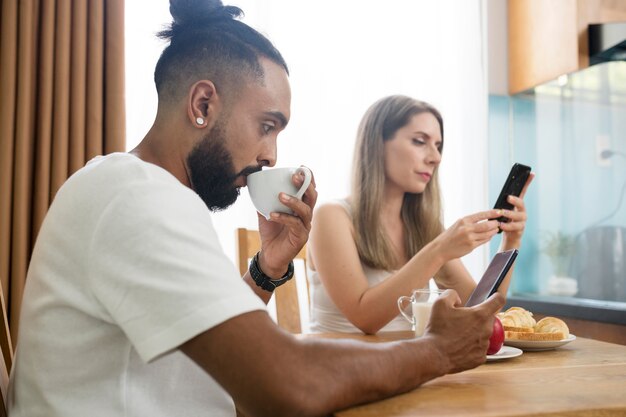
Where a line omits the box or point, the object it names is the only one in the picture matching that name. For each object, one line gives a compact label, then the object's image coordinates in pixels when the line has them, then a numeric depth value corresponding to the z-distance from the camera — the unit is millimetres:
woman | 1549
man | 622
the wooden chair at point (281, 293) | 1774
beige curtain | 2150
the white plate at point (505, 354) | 1012
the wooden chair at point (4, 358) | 801
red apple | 1008
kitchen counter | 2145
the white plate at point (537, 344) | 1126
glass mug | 1086
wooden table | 680
